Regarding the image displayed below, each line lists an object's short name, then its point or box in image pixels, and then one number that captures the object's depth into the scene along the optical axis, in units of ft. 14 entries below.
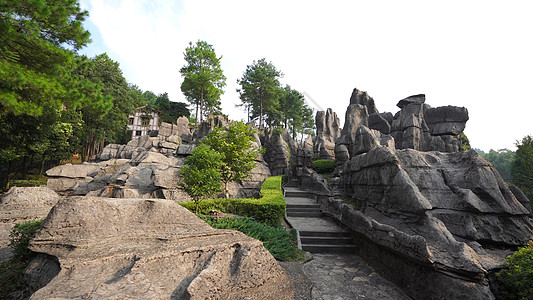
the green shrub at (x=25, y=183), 61.20
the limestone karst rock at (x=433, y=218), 14.99
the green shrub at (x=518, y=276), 12.79
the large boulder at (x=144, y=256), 10.78
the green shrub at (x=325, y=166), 71.82
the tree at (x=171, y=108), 151.36
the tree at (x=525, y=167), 65.10
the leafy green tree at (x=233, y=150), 45.27
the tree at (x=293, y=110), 152.05
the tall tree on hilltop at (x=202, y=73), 104.99
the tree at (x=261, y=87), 120.06
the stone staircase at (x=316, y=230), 25.96
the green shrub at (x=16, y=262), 12.96
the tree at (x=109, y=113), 88.79
